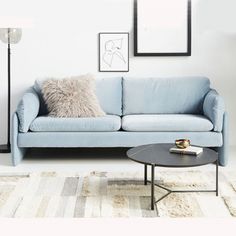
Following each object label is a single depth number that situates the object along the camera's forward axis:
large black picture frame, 5.12
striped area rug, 3.03
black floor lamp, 4.89
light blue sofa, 4.34
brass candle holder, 3.44
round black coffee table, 3.12
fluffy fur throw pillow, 4.55
